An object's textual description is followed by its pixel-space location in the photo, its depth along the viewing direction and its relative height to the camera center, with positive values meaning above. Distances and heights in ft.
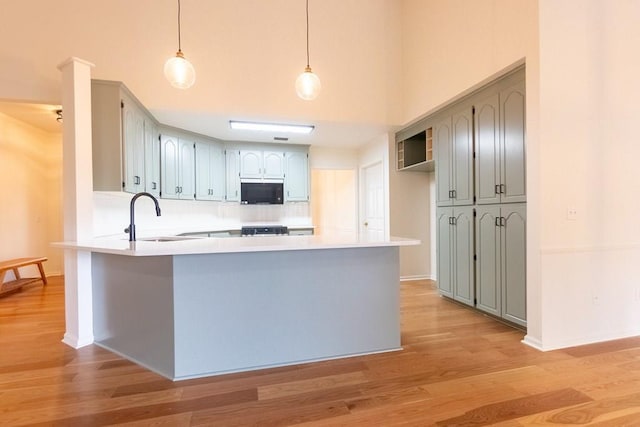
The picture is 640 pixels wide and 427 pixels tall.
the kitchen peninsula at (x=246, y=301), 6.56 -2.06
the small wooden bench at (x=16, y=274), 13.01 -2.76
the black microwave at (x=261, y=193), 17.61 +1.15
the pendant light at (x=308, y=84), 8.54 +3.60
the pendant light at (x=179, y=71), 7.50 +3.54
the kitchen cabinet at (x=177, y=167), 13.82 +2.23
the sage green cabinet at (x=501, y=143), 8.82 +2.07
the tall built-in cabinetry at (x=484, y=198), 8.97 +0.41
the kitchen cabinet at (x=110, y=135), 9.50 +2.50
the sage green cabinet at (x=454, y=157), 11.04 +2.06
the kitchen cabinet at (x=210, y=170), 15.98 +2.33
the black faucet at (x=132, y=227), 7.94 -0.33
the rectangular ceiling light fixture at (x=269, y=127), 14.08 +4.08
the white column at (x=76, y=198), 8.38 +0.49
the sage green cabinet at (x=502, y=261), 8.88 -1.61
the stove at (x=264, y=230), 17.48 -1.01
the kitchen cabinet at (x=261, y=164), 17.71 +2.86
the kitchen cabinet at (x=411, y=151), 14.90 +3.06
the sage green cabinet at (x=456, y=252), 11.14 -1.63
